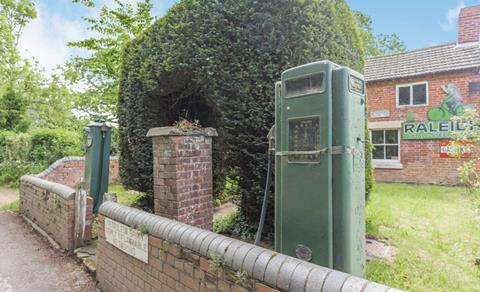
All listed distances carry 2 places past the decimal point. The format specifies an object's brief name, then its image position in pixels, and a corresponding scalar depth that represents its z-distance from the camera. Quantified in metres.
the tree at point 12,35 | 15.70
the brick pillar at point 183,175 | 3.03
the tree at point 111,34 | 11.57
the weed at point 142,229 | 2.50
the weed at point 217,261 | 1.78
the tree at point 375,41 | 19.81
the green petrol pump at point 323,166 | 1.86
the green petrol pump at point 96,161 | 5.09
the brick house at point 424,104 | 9.24
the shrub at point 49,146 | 10.18
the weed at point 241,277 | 1.63
